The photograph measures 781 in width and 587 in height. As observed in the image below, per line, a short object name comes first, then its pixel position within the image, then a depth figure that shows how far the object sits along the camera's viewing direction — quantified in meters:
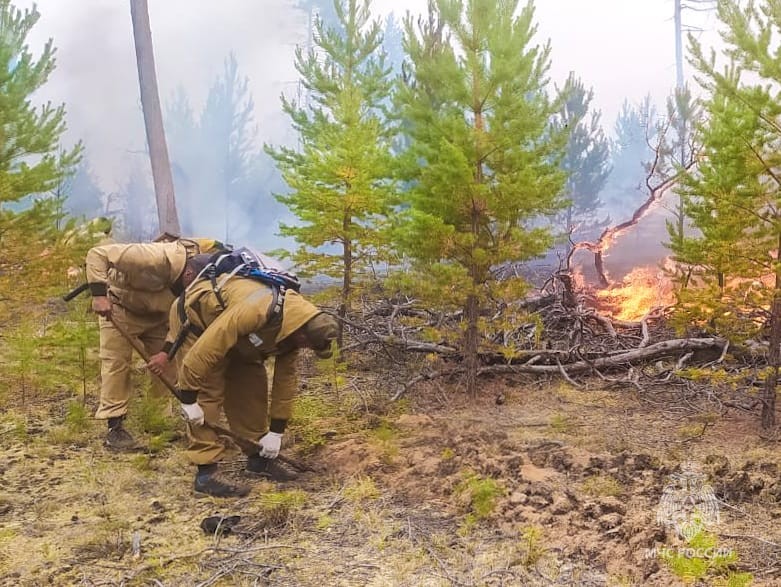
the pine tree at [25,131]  8.03
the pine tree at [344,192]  8.38
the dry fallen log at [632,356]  7.70
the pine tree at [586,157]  26.30
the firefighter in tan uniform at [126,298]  5.02
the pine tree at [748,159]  5.15
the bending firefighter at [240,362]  4.09
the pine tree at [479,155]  6.47
